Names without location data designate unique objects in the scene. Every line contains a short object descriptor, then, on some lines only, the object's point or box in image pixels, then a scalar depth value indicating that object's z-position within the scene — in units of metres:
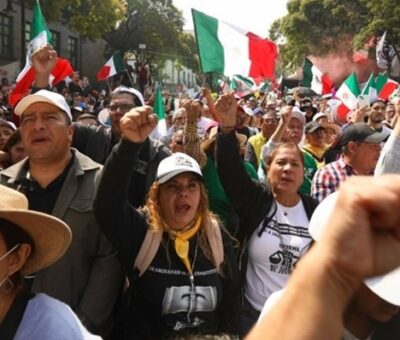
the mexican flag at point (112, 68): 12.60
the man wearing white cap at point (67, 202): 2.68
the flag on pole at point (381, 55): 17.27
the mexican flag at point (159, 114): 6.76
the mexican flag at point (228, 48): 5.67
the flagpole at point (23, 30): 17.98
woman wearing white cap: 2.59
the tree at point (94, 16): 29.11
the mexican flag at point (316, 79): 14.57
